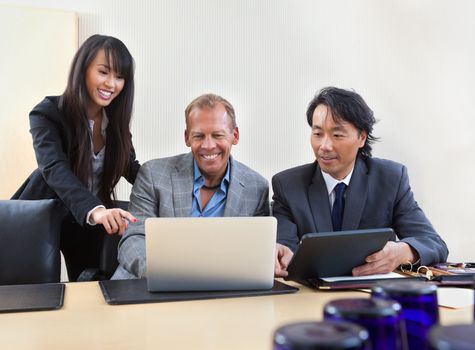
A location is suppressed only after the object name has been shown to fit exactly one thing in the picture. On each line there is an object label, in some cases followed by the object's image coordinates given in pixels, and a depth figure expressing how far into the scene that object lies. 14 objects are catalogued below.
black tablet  1.50
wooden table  1.05
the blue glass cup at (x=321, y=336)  0.41
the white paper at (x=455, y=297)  1.36
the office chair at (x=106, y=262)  2.23
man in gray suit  2.21
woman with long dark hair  2.40
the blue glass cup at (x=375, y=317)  0.51
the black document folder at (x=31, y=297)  1.33
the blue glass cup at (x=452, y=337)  0.40
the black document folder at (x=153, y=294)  1.41
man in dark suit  2.23
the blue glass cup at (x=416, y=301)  0.63
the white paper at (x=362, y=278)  1.62
